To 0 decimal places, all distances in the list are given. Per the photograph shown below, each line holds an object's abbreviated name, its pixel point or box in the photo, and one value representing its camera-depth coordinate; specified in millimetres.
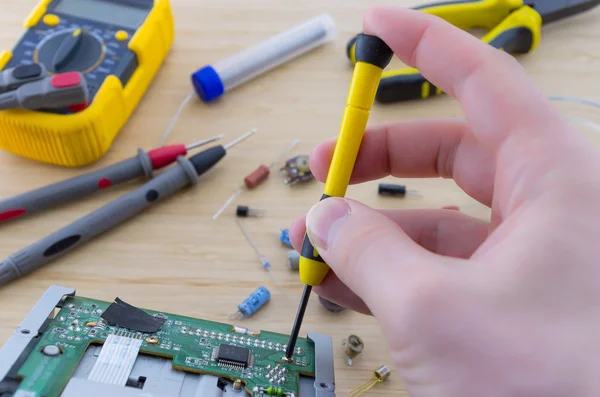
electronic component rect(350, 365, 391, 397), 326
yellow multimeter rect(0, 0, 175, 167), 371
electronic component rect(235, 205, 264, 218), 377
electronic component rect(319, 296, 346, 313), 345
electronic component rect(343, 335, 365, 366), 331
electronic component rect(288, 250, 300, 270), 357
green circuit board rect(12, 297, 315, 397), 281
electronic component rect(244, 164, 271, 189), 387
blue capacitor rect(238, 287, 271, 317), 343
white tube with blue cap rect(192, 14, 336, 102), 416
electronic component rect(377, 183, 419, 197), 385
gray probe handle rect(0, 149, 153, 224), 362
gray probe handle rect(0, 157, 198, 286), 344
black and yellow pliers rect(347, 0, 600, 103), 412
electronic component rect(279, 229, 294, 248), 366
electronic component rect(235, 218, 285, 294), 359
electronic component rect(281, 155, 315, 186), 389
